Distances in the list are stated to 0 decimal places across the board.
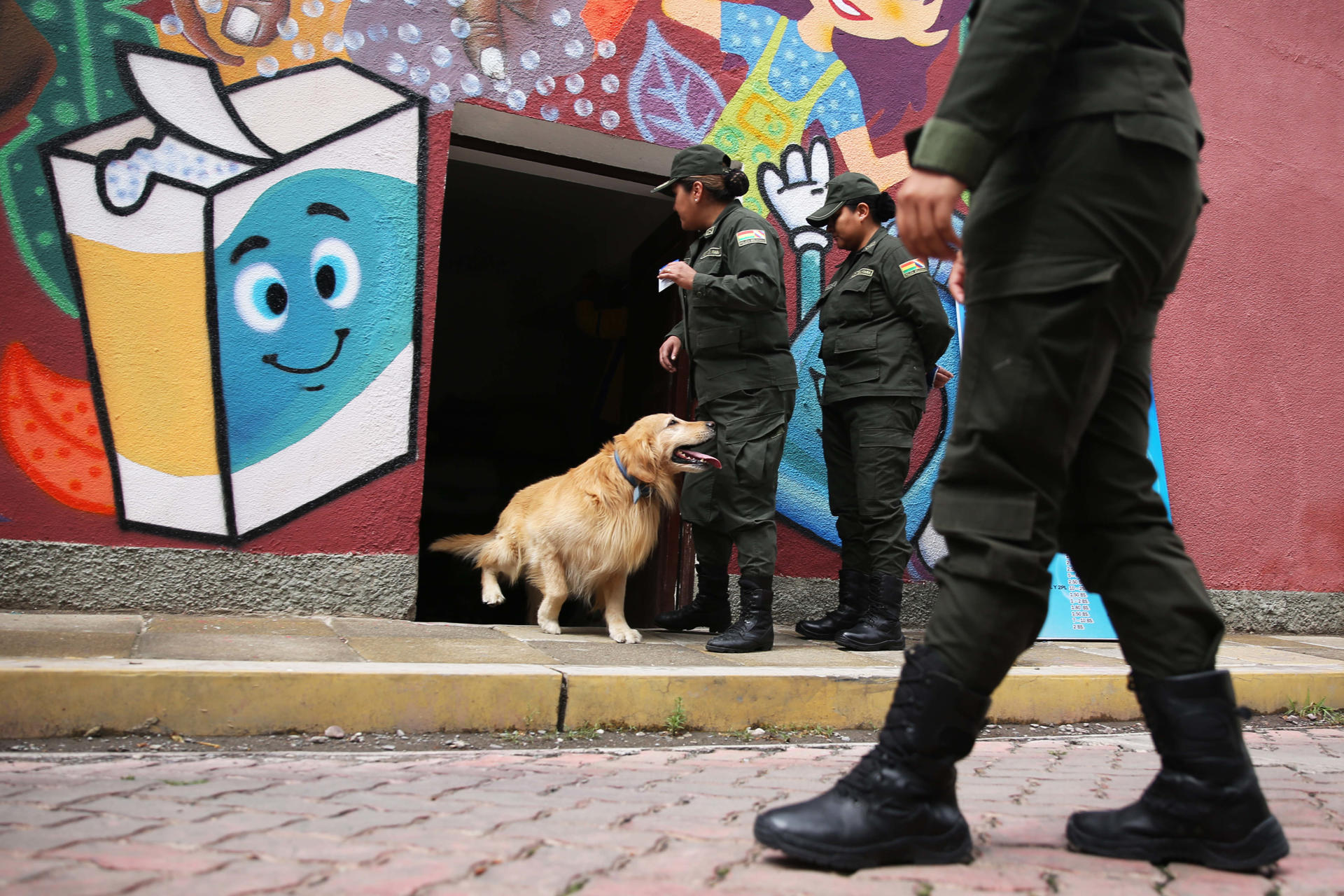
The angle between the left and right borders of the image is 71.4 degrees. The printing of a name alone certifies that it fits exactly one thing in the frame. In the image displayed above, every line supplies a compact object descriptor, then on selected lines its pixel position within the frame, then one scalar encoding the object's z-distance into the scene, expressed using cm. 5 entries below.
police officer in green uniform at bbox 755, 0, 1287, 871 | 155
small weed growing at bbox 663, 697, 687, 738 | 308
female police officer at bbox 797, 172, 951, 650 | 408
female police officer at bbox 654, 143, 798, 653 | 387
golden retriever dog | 414
